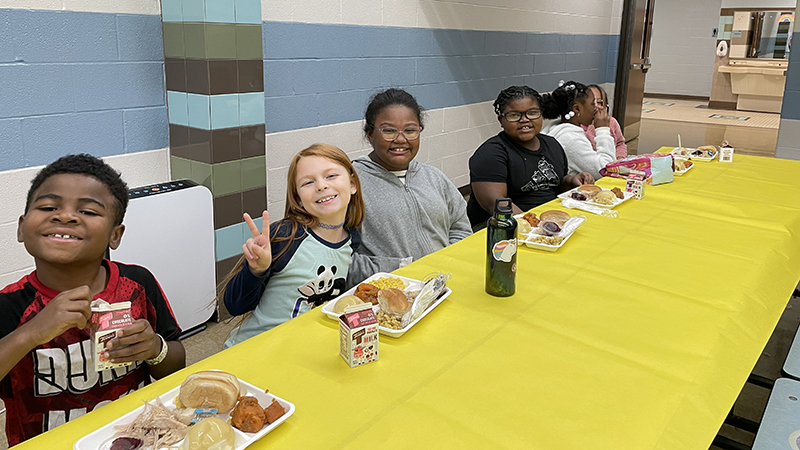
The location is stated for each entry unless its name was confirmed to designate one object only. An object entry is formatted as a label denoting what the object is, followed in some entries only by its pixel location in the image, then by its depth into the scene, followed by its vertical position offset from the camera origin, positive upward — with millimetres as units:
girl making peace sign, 1639 -490
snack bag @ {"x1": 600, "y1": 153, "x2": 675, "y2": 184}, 2771 -420
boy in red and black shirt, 1218 -479
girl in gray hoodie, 2074 -416
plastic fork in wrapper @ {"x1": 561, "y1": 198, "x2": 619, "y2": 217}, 2244 -497
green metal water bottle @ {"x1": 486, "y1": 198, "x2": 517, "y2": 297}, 1444 -417
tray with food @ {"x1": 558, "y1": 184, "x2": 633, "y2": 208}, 2357 -472
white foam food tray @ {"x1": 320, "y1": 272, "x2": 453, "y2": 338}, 1274 -529
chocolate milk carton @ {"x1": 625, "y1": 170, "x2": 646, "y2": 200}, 2508 -448
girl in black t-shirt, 2752 -418
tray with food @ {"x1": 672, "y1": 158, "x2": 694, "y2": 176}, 3002 -444
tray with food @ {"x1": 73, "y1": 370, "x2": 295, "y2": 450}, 901 -541
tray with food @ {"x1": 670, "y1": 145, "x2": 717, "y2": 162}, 3383 -424
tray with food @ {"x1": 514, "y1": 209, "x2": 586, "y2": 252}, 1879 -496
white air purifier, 2293 -694
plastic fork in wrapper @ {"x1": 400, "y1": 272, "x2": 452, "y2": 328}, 1328 -504
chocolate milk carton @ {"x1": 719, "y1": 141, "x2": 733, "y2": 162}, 3357 -413
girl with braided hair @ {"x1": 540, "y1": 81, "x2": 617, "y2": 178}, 3174 -294
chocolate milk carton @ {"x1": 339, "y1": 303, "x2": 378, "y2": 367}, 1143 -490
